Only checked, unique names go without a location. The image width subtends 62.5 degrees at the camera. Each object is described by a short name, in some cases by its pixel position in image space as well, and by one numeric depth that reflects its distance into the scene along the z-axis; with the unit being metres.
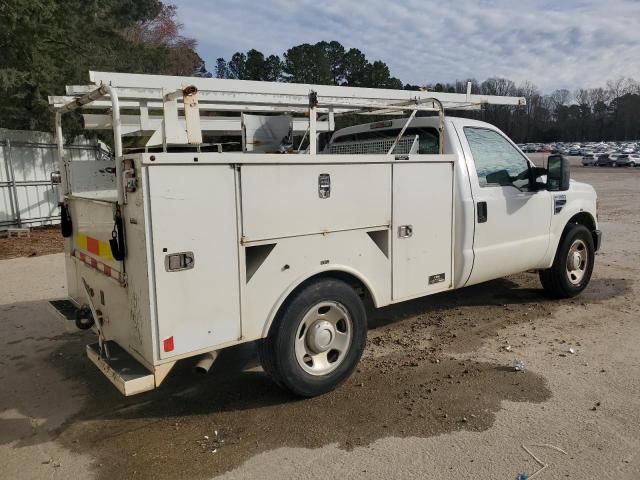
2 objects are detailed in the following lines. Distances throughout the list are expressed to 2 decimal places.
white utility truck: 3.27
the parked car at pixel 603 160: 52.69
